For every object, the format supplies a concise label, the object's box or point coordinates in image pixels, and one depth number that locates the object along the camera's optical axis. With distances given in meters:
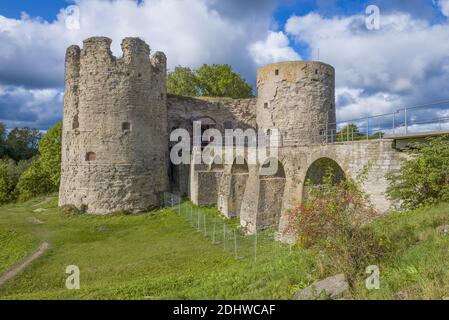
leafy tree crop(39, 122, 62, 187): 30.73
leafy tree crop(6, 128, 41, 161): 51.28
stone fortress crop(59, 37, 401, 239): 19.27
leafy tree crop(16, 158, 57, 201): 31.02
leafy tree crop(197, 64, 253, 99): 36.28
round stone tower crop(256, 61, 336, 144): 22.77
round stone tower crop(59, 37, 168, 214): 21.09
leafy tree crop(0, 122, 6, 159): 49.45
